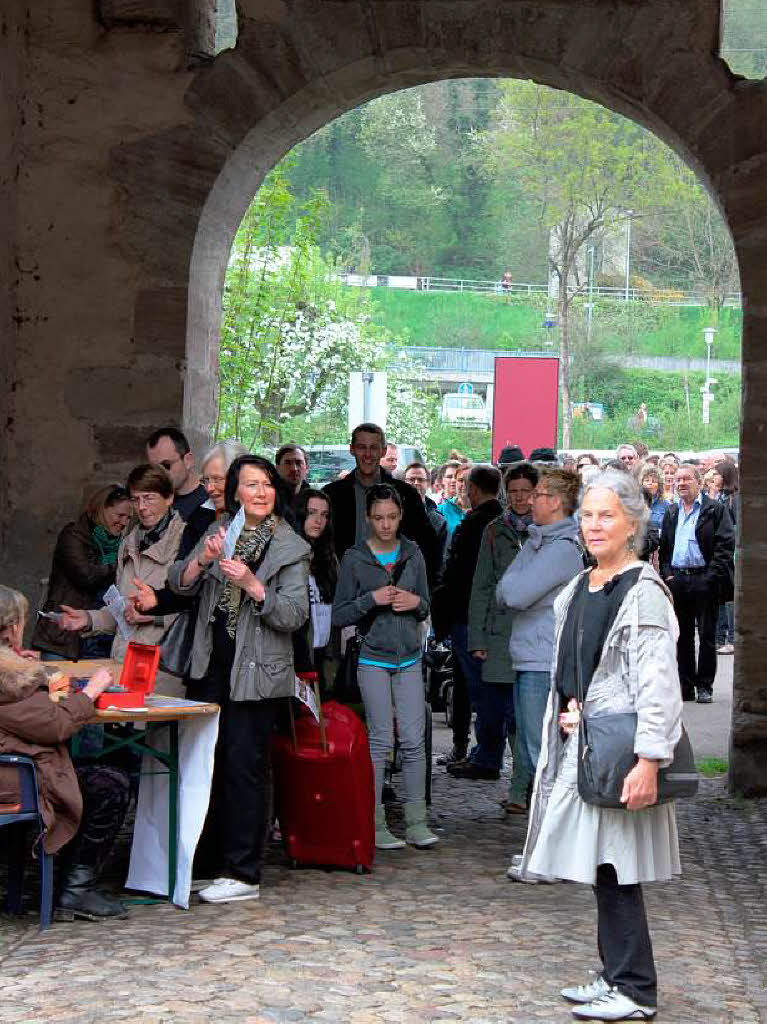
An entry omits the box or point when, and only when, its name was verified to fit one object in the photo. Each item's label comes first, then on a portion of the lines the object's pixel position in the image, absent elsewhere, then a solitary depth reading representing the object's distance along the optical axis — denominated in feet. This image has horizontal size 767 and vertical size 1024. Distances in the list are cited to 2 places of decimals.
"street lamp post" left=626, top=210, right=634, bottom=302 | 180.28
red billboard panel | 77.61
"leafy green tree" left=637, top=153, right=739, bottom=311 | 148.46
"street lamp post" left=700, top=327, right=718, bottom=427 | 156.97
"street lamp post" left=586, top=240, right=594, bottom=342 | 168.25
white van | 153.48
